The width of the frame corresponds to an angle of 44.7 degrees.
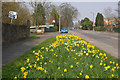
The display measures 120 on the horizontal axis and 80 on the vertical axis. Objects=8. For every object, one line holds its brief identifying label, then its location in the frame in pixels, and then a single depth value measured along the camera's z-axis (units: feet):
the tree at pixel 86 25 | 346.33
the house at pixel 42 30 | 129.80
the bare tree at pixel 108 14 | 210.51
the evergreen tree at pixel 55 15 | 213.42
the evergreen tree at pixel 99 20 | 260.44
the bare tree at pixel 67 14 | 213.83
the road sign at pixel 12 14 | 37.93
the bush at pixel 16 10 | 51.15
